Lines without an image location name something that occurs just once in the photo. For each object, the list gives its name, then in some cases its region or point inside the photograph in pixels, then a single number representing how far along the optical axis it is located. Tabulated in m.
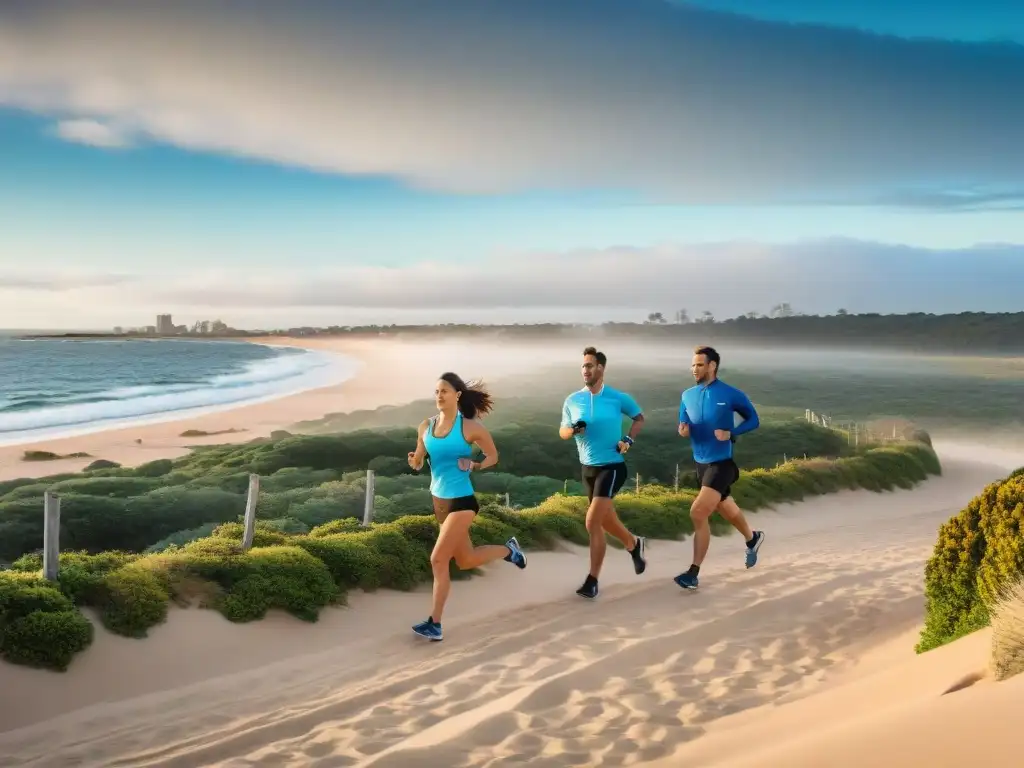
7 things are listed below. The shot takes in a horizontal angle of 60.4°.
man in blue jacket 8.88
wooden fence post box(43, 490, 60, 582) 6.90
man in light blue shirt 8.65
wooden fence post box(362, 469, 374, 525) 10.73
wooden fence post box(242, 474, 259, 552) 8.72
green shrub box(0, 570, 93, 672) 6.31
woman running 7.16
